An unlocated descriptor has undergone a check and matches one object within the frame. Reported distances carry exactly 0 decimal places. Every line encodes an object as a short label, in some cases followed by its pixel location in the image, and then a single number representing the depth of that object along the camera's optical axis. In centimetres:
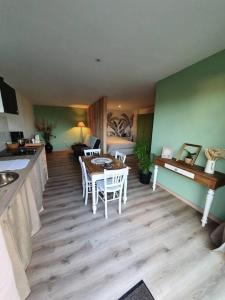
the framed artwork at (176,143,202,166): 221
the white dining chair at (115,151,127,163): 266
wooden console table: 175
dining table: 196
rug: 110
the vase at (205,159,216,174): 188
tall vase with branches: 622
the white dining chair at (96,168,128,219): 186
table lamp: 669
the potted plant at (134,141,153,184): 291
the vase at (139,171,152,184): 309
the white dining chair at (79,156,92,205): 218
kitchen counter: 95
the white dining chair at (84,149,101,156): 318
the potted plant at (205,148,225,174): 181
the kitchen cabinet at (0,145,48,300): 88
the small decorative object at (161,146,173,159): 261
